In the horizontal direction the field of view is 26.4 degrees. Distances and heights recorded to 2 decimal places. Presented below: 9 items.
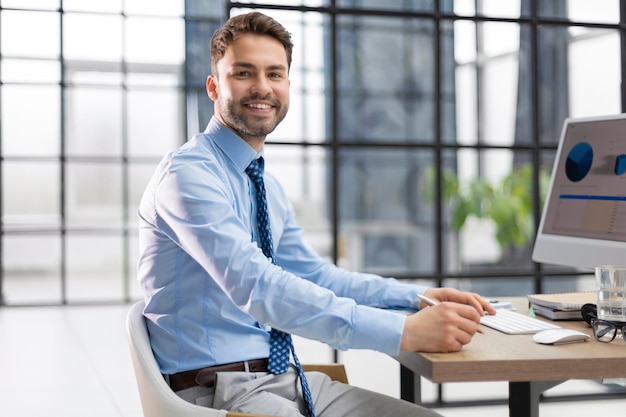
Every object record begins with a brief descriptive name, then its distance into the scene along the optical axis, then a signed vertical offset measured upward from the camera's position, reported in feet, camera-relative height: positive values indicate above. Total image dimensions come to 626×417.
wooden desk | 7.11 -0.73
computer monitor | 9.10 +0.13
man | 7.54 -0.43
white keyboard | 7.97 -0.67
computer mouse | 7.55 -0.66
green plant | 31.72 +0.38
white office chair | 7.52 -0.93
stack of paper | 8.48 -0.62
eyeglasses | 7.69 -0.65
